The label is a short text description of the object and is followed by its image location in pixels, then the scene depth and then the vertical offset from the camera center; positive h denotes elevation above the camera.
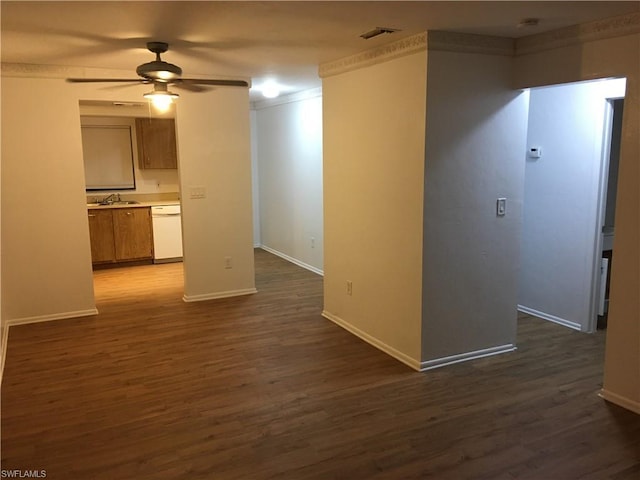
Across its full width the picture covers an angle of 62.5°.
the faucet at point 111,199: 7.52 -0.32
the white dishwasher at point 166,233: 7.34 -0.79
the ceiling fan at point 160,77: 3.68 +0.71
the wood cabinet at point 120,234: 7.08 -0.78
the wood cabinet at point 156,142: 7.41 +0.48
